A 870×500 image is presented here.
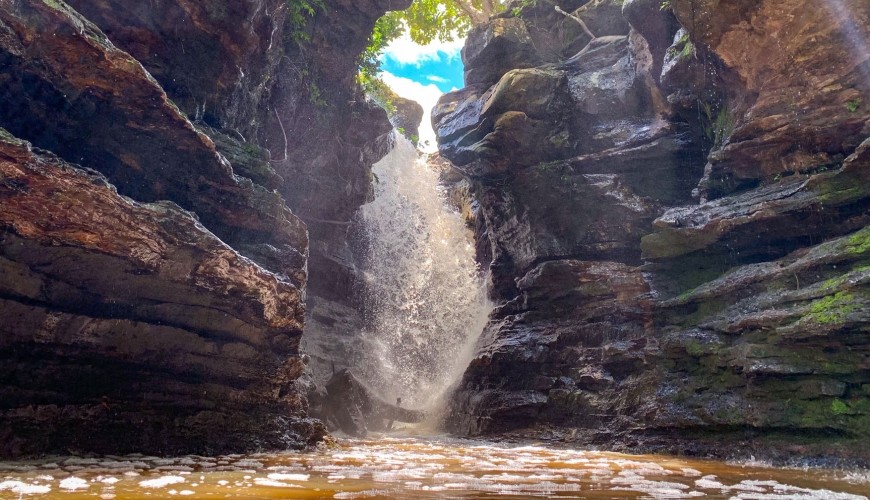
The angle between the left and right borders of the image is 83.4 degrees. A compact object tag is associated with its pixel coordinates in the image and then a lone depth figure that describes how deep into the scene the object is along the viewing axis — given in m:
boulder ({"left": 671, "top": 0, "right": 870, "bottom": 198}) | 9.63
